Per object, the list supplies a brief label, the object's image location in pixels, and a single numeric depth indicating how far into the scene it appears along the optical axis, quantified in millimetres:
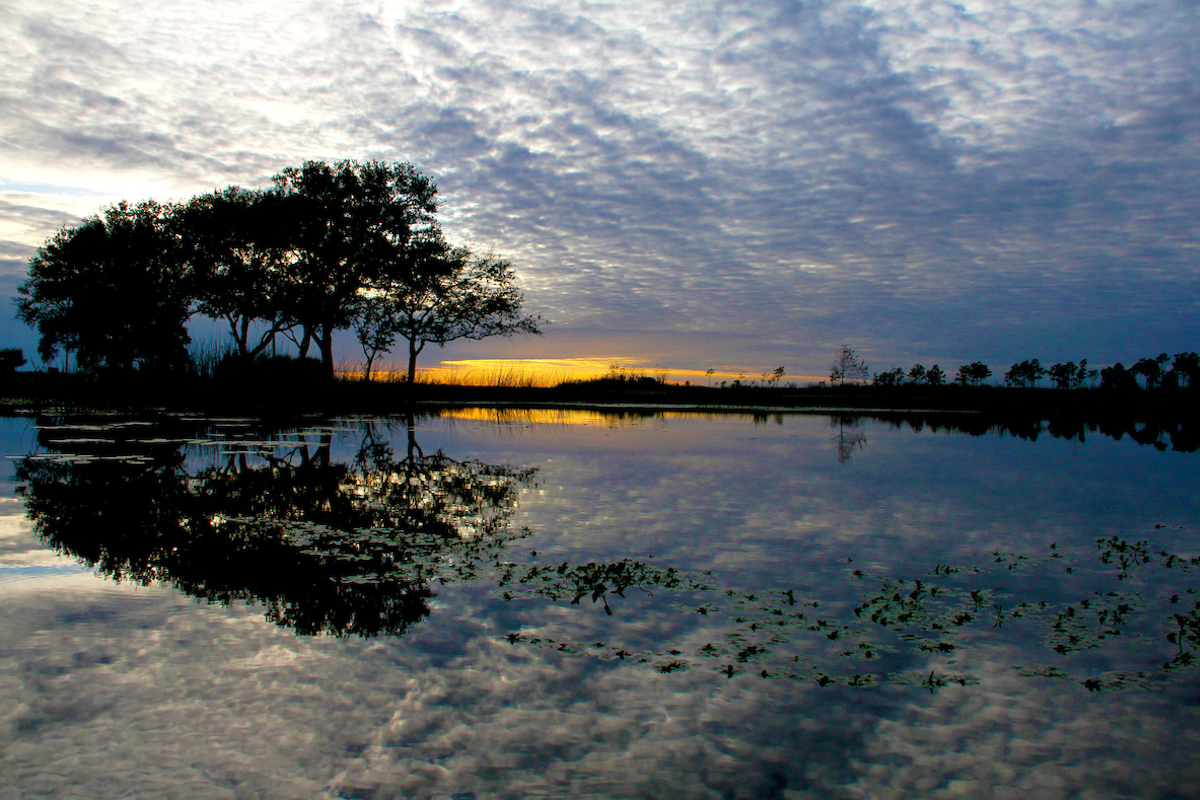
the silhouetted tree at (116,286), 50156
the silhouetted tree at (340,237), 45719
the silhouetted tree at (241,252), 45094
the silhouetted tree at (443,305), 51000
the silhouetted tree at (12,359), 60638
